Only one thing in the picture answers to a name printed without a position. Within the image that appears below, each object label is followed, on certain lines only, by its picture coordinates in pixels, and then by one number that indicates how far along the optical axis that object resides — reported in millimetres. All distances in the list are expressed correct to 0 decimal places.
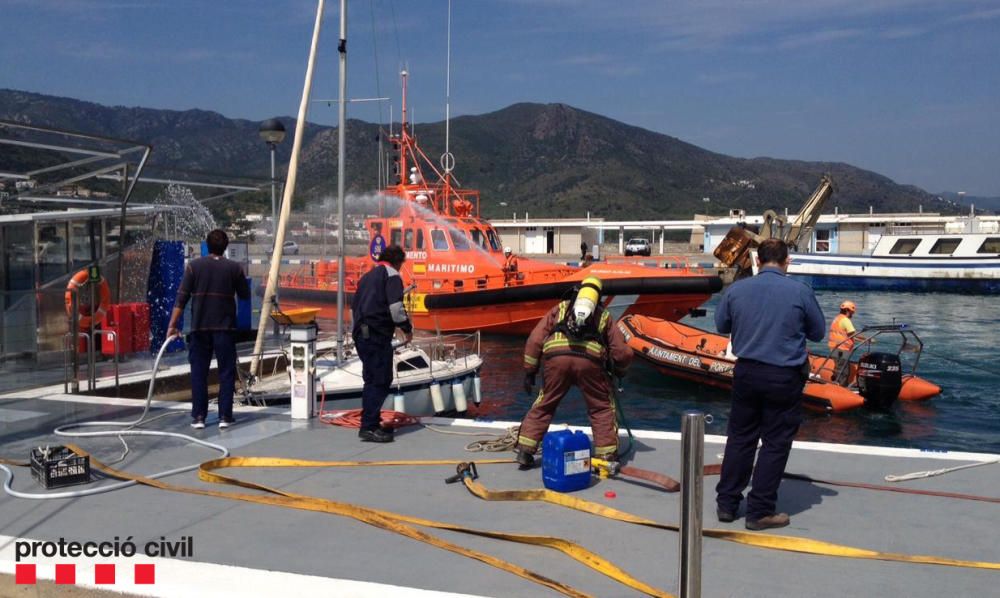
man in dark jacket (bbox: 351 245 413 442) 6449
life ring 8680
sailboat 8711
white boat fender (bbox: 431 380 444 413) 9969
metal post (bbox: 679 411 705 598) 2771
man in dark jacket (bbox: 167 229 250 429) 6566
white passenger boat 36875
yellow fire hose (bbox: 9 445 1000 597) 3936
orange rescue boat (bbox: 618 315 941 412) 12219
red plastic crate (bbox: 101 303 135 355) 9669
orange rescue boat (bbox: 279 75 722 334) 18688
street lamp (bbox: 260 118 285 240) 11102
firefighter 5492
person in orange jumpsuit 12891
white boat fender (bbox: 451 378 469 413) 10359
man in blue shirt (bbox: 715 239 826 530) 4516
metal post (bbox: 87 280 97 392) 8266
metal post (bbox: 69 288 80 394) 7645
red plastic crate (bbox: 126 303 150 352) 9992
